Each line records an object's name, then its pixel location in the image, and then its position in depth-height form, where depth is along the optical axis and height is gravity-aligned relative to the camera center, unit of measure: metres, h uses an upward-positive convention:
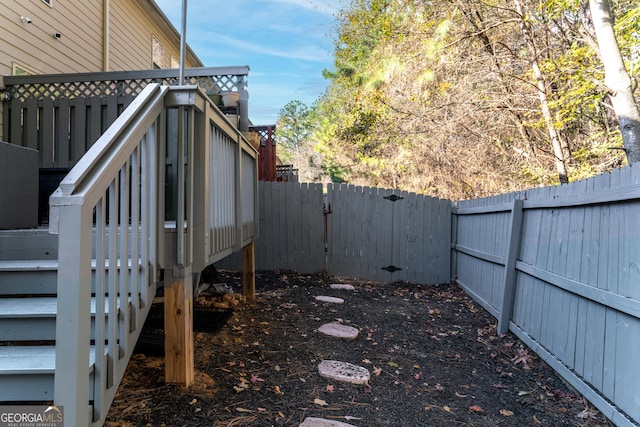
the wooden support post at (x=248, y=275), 4.62 -0.96
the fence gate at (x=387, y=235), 6.66 -0.60
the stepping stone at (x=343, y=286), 5.83 -1.36
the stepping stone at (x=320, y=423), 2.09 -1.24
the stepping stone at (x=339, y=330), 3.58 -1.27
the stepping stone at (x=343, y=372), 2.69 -1.26
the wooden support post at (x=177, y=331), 2.23 -0.81
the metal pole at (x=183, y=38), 2.74 +1.14
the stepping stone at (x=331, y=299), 4.87 -1.30
